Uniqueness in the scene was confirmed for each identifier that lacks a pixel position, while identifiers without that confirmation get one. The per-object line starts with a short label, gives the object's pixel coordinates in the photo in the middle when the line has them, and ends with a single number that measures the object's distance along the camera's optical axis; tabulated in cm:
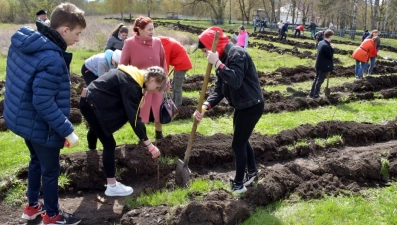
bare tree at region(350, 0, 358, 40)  3145
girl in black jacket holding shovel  363
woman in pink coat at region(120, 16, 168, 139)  525
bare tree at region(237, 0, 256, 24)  5094
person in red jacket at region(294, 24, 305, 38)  3034
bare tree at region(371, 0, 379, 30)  3486
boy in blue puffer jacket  302
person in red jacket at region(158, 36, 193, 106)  696
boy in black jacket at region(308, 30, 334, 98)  937
